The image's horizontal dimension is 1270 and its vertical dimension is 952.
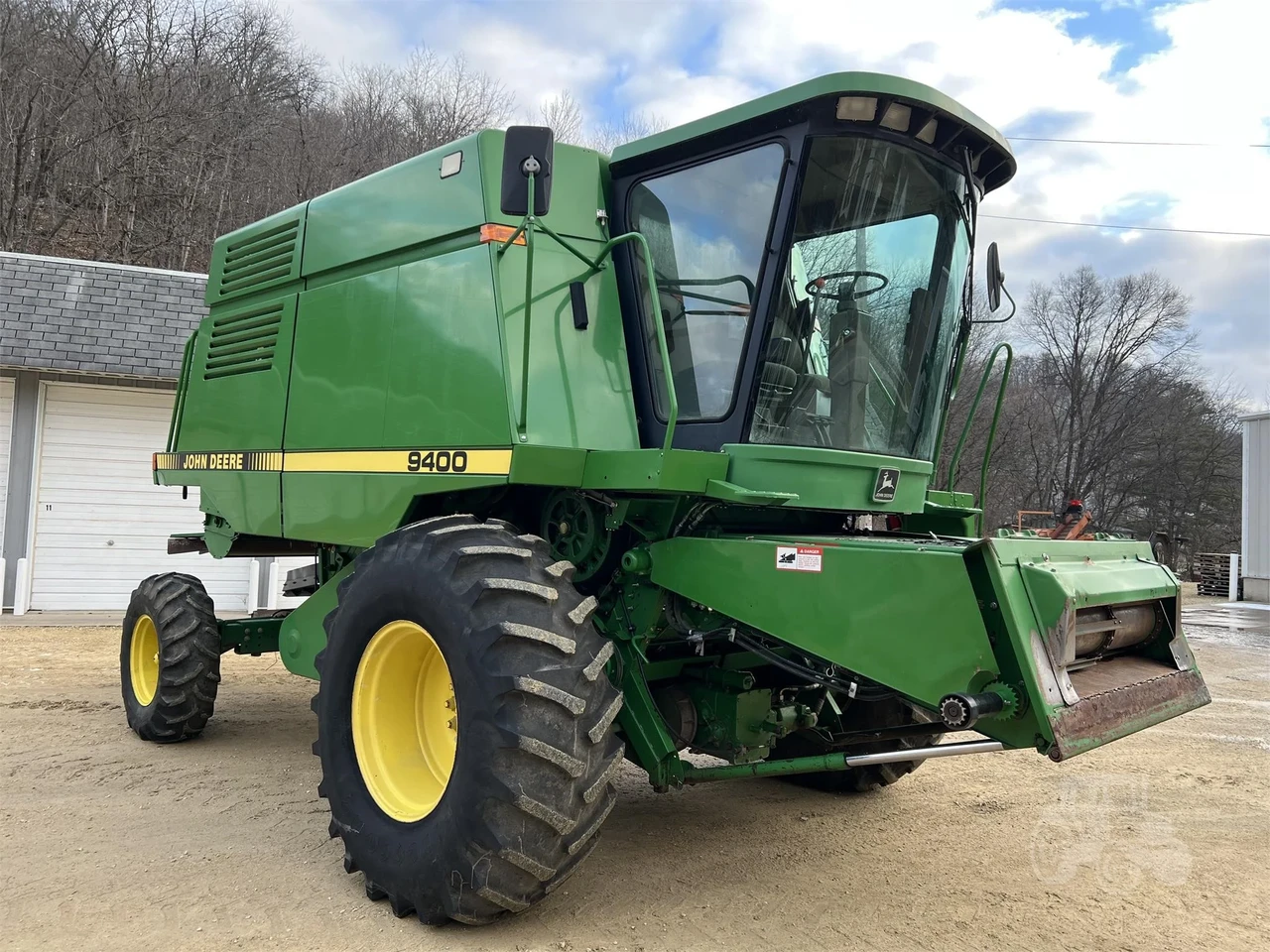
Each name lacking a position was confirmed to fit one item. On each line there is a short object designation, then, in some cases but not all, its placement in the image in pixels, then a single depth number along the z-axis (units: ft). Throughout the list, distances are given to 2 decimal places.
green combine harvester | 9.98
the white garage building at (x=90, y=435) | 35.94
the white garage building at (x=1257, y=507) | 63.26
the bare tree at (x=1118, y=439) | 118.21
